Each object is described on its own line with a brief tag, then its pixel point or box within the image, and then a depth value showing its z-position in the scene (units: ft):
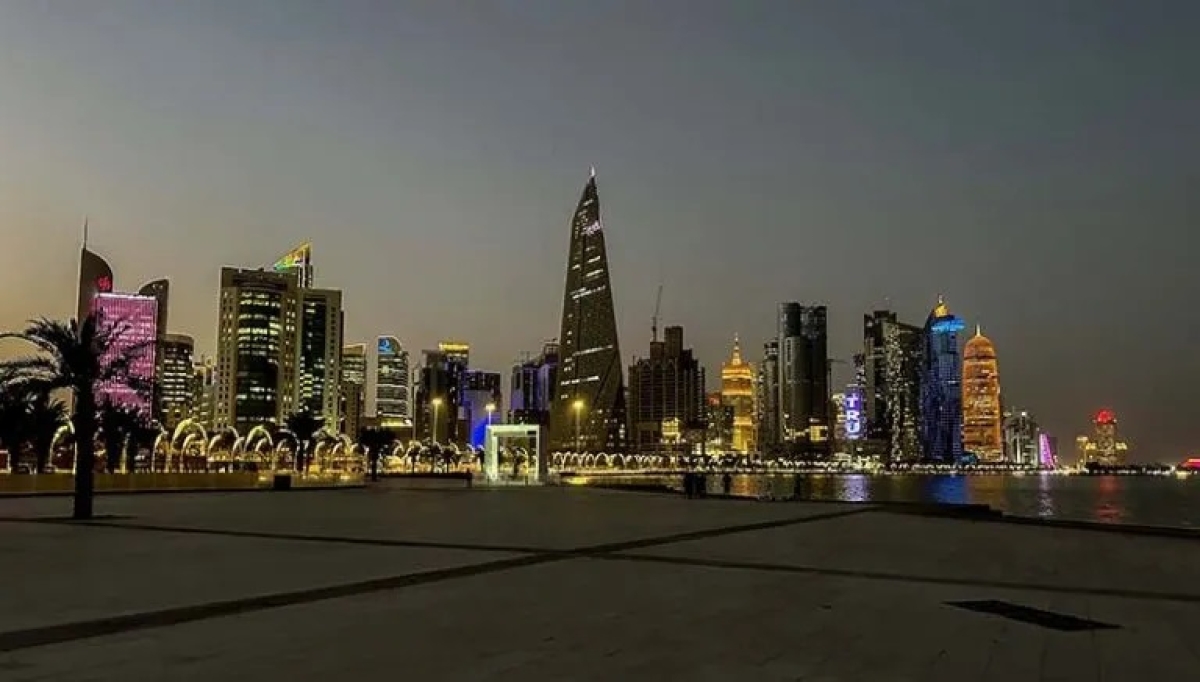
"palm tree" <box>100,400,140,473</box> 190.39
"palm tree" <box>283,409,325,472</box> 311.47
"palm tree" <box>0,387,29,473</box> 241.14
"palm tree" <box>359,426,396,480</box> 316.58
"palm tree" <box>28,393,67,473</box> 232.61
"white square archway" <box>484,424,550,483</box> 218.79
